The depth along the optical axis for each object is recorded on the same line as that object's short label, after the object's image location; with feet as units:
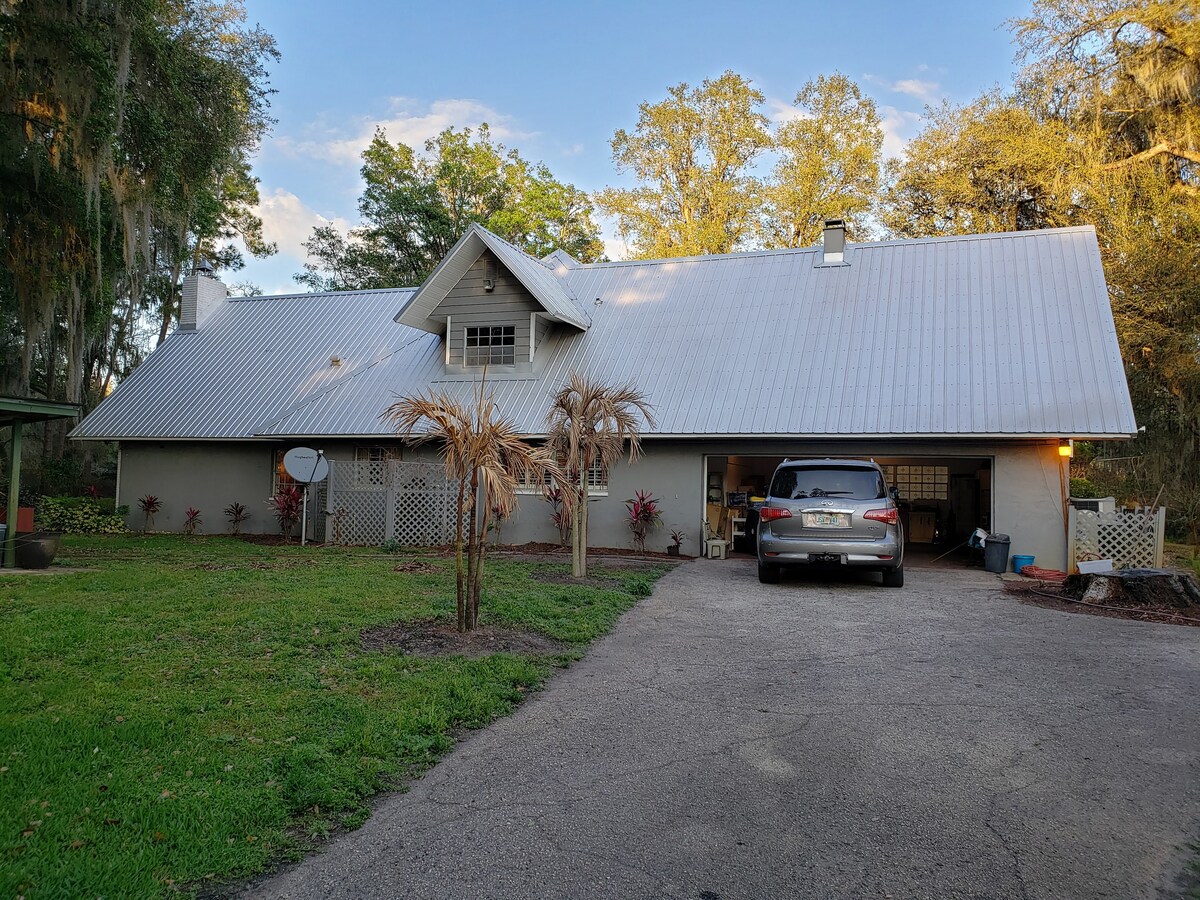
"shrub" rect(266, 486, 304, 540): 58.23
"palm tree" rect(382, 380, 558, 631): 23.84
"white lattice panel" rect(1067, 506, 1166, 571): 40.52
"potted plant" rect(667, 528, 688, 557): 51.19
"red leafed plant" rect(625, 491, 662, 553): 51.42
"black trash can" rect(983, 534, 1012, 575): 44.62
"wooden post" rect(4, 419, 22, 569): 39.65
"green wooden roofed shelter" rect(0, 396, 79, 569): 39.09
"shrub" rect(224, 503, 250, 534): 61.98
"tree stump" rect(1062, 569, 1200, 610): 33.37
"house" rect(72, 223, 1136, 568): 45.98
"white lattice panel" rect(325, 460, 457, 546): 54.71
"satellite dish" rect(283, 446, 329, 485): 54.49
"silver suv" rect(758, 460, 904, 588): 36.09
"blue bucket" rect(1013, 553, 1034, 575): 44.21
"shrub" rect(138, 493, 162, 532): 63.46
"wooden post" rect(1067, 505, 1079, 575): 42.78
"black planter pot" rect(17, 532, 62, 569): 39.58
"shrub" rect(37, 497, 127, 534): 61.62
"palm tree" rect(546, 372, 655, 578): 37.45
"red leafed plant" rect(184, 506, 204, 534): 62.90
